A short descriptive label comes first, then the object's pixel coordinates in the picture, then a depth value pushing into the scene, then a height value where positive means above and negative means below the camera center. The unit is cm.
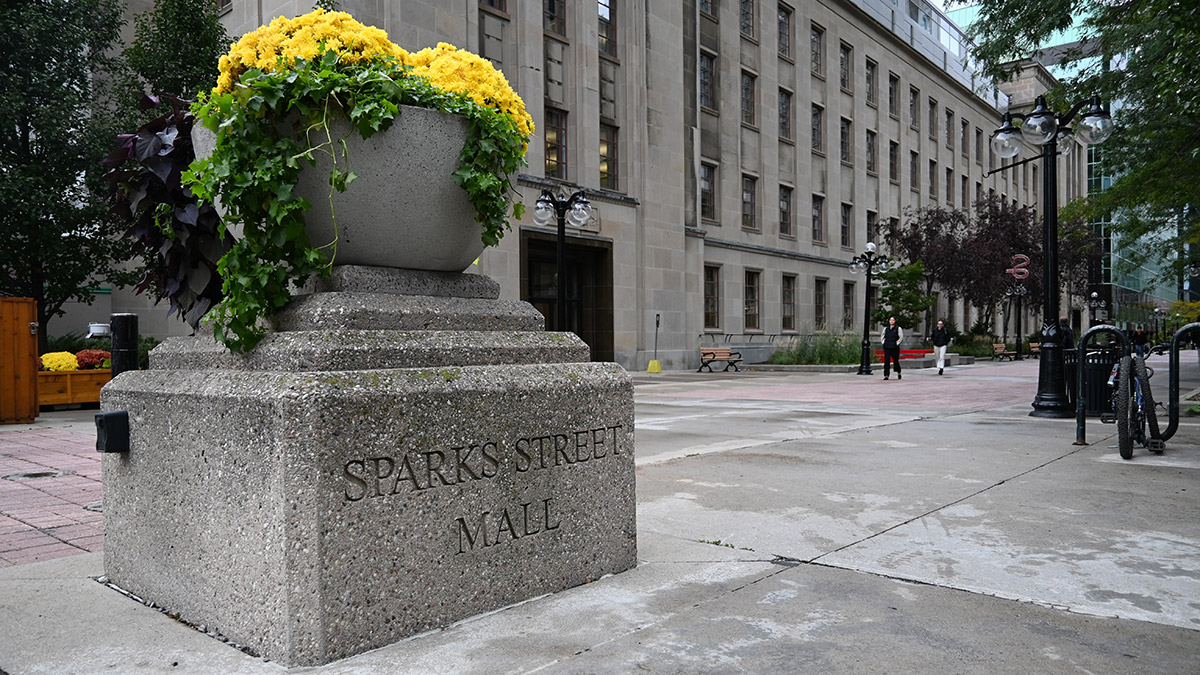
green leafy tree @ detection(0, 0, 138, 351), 1559 +354
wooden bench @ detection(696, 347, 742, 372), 2975 -72
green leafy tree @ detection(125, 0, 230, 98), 1652 +578
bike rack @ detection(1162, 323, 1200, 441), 841 -60
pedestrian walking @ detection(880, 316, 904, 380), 2506 -10
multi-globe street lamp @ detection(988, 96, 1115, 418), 1191 +209
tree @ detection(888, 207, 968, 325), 4372 +486
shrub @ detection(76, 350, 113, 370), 1529 -39
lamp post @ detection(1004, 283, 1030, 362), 4459 +237
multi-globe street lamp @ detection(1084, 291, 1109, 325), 5494 +218
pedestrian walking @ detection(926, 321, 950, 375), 2827 -15
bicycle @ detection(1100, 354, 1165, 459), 780 -68
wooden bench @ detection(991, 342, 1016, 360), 4403 -87
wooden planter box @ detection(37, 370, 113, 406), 1487 -87
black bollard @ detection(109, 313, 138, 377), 569 -4
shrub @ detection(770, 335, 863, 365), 3247 -60
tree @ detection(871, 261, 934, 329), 3744 +180
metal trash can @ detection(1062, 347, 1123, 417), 1137 -58
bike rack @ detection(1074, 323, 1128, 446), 870 -45
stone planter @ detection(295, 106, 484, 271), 335 +58
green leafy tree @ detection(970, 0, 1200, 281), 1191 +417
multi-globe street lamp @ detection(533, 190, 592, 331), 1605 +242
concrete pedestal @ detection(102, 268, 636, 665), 289 -53
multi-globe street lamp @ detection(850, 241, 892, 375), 2803 +240
